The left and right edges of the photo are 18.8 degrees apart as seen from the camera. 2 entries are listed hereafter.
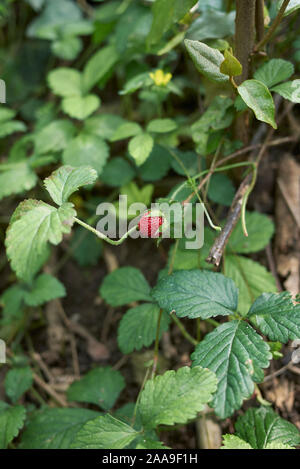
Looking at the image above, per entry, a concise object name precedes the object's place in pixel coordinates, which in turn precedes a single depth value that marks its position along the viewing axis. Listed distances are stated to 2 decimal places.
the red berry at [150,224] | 0.39
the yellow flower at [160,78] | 0.45
